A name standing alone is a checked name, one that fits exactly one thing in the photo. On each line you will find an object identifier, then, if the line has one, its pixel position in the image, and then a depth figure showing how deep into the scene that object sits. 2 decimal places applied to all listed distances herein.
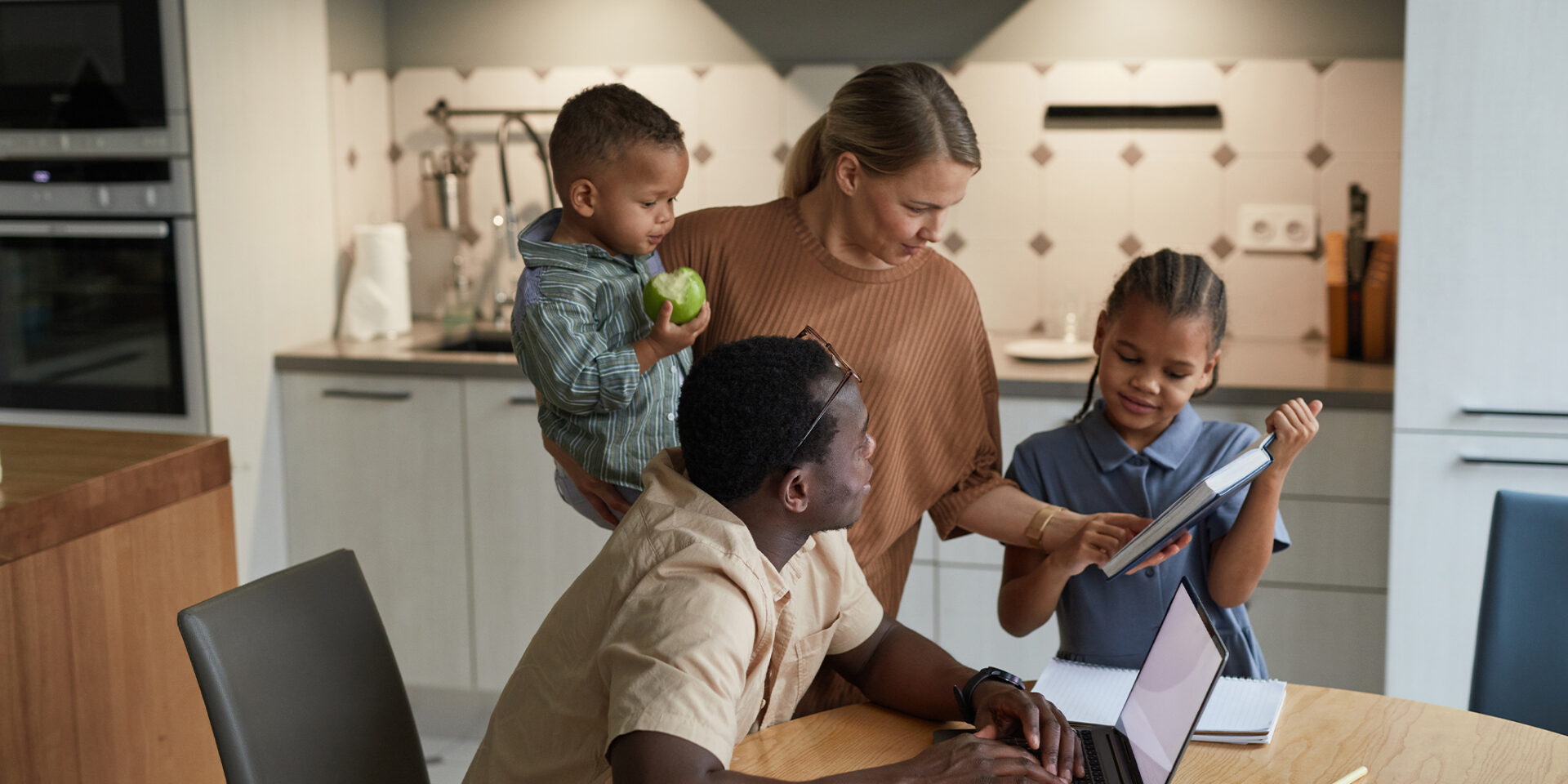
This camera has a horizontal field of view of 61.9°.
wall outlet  2.90
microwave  2.77
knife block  2.69
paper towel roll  3.19
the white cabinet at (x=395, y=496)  2.93
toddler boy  1.59
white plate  2.76
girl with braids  1.58
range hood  3.04
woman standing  1.56
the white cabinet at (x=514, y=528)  2.87
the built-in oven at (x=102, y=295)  2.82
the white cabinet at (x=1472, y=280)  2.19
